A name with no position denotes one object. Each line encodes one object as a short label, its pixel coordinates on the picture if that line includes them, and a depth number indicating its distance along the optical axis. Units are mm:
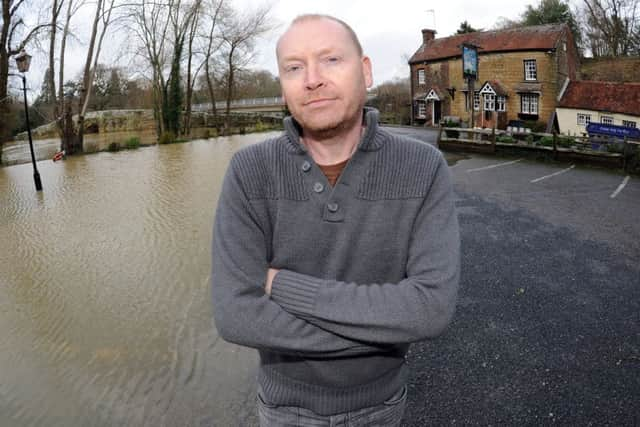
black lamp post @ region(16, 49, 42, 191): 12859
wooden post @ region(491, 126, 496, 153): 17678
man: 1516
